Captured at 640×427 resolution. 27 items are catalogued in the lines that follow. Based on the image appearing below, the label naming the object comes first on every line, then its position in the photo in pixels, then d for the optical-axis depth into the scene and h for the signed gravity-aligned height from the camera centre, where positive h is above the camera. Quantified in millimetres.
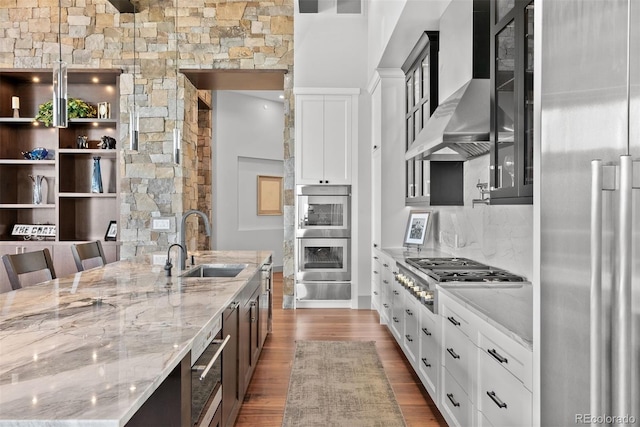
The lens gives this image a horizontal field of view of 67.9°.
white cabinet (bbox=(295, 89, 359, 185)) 6094 +977
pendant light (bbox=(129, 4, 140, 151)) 4016 +677
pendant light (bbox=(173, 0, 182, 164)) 4164 +579
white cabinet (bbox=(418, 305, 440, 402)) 2818 -881
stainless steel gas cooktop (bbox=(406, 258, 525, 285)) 2805 -401
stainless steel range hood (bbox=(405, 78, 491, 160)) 2916 +564
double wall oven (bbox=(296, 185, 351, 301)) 6094 -428
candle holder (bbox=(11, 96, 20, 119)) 6227 +1378
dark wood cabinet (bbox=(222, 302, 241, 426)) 2318 -822
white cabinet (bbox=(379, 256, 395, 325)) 4492 -803
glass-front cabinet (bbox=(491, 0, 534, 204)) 2205 +546
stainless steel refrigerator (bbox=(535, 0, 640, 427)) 1008 -8
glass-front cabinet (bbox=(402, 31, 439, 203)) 4199 +1078
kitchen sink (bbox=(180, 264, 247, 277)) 3615 -451
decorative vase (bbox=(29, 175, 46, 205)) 6246 +278
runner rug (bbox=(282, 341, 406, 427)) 2916 -1272
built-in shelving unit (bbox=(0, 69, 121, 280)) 6227 +662
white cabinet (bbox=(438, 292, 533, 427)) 1671 -686
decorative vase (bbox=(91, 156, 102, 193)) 6262 +421
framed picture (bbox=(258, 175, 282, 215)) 9766 +328
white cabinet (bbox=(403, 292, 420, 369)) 3346 -873
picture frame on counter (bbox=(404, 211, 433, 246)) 4770 -176
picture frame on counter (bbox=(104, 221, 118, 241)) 6352 -283
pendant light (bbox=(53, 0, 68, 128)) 2363 +579
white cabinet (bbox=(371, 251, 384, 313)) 5272 -822
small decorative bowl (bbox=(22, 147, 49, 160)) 6195 +746
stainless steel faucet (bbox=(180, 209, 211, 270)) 3175 -159
